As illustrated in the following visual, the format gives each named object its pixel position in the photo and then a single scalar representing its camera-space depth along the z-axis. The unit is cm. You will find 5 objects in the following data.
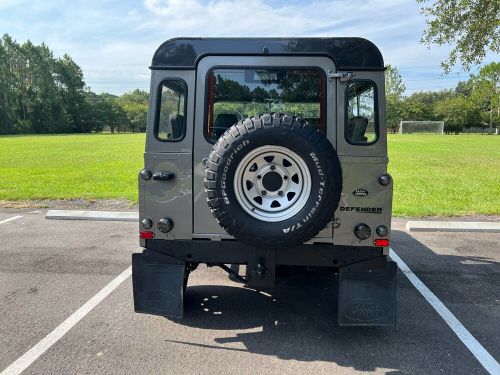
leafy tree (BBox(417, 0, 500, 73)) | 810
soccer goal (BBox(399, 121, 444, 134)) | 8035
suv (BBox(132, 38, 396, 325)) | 350
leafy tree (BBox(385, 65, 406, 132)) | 8719
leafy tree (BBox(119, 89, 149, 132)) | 10844
